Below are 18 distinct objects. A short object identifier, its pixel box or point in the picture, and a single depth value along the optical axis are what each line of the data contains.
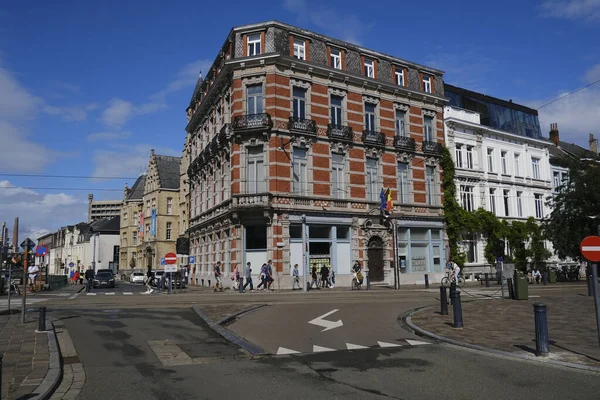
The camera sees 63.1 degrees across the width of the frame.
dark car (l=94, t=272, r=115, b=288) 40.78
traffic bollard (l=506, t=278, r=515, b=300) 19.62
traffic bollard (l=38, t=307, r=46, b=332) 11.09
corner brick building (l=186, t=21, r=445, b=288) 28.58
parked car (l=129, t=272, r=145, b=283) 56.56
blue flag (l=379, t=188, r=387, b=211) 30.44
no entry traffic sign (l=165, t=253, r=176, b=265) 25.33
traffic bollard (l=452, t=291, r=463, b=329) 11.67
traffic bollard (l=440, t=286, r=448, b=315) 13.96
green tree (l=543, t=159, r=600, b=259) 33.94
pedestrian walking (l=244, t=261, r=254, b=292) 26.83
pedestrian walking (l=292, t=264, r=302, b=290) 27.58
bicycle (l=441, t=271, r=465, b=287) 29.33
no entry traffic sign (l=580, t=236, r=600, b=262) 8.09
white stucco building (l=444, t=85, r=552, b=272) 37.31
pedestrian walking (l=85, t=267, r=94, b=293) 33.81
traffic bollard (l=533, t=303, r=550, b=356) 8.46
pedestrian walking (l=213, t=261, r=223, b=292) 28.37
